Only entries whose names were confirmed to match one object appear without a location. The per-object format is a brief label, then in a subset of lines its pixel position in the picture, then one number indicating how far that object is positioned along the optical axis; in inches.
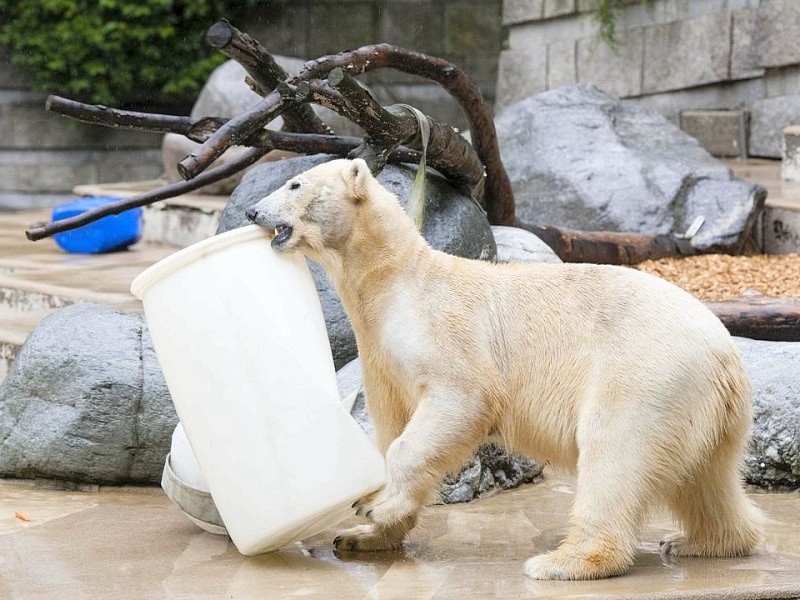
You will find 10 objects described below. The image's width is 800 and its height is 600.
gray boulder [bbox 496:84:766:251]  585.3
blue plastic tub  669.3
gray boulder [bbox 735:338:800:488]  339.3
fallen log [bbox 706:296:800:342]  416.8
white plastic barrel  254.8
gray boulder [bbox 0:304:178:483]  353.4
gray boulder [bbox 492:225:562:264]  434.3
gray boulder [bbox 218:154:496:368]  383.2
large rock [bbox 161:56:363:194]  706.2
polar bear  251.1
